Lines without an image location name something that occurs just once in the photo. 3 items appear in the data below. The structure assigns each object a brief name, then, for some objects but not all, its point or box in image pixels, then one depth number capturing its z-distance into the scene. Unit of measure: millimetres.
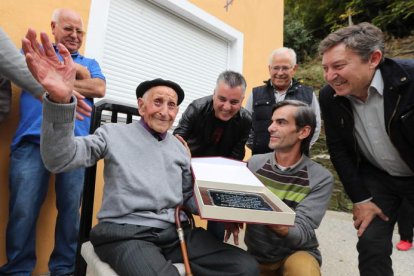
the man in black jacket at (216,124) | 2197
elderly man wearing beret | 1121
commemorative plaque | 1063
